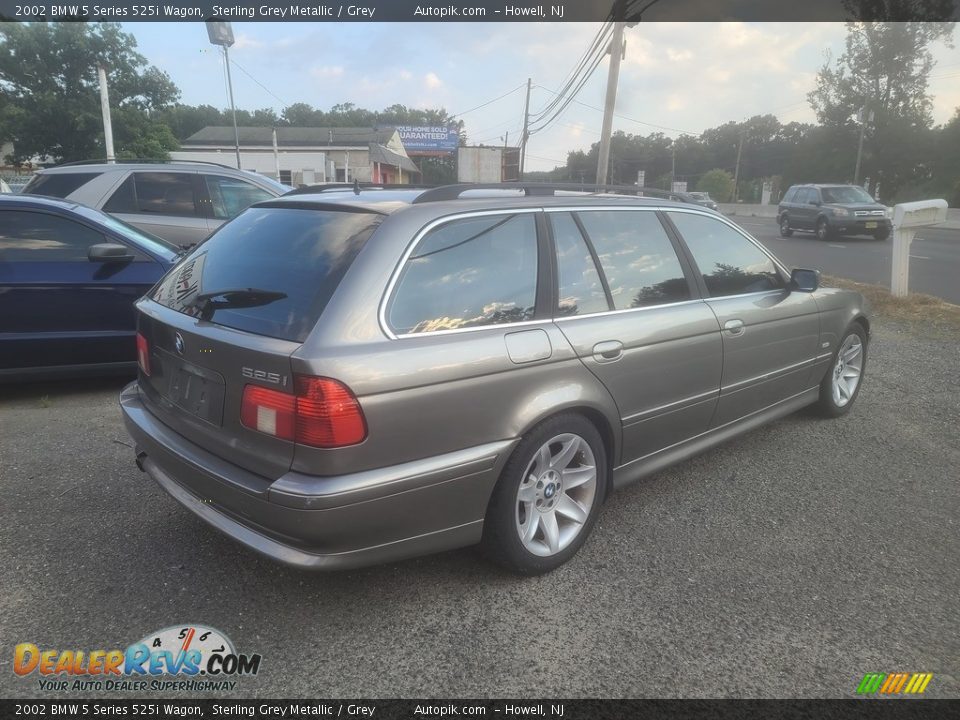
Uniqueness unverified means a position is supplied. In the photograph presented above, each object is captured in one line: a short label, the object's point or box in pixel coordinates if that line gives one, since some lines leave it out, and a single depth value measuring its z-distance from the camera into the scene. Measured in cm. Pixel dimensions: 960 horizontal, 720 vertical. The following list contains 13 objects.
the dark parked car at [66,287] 464
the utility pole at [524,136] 3974
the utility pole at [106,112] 2441
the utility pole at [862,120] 3988
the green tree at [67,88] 4128
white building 4434
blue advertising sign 7362
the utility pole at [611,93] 1795
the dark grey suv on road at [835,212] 1930
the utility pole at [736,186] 6361
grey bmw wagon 220
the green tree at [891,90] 4847
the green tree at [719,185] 6309
